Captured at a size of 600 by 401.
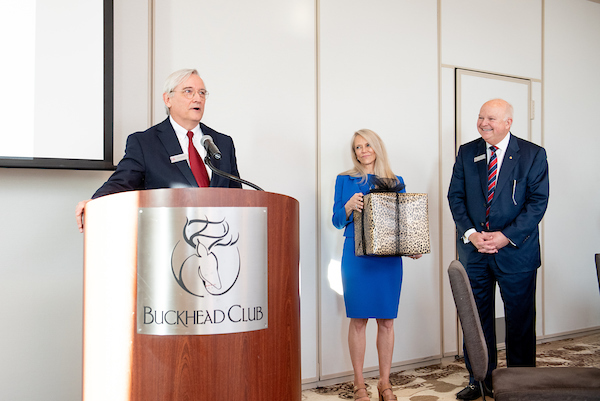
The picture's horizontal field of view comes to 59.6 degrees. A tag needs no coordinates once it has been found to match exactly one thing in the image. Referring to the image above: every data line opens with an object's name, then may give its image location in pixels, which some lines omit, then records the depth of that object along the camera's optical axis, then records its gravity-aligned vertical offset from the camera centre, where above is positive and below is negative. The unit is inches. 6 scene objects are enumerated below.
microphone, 78.2 +9.0
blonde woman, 131.9 -17.6
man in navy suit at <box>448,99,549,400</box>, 132.0 -4.9
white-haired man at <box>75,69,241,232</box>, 90.7 +10.6
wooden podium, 61.7 -15.9
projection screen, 113.8 +27.6
